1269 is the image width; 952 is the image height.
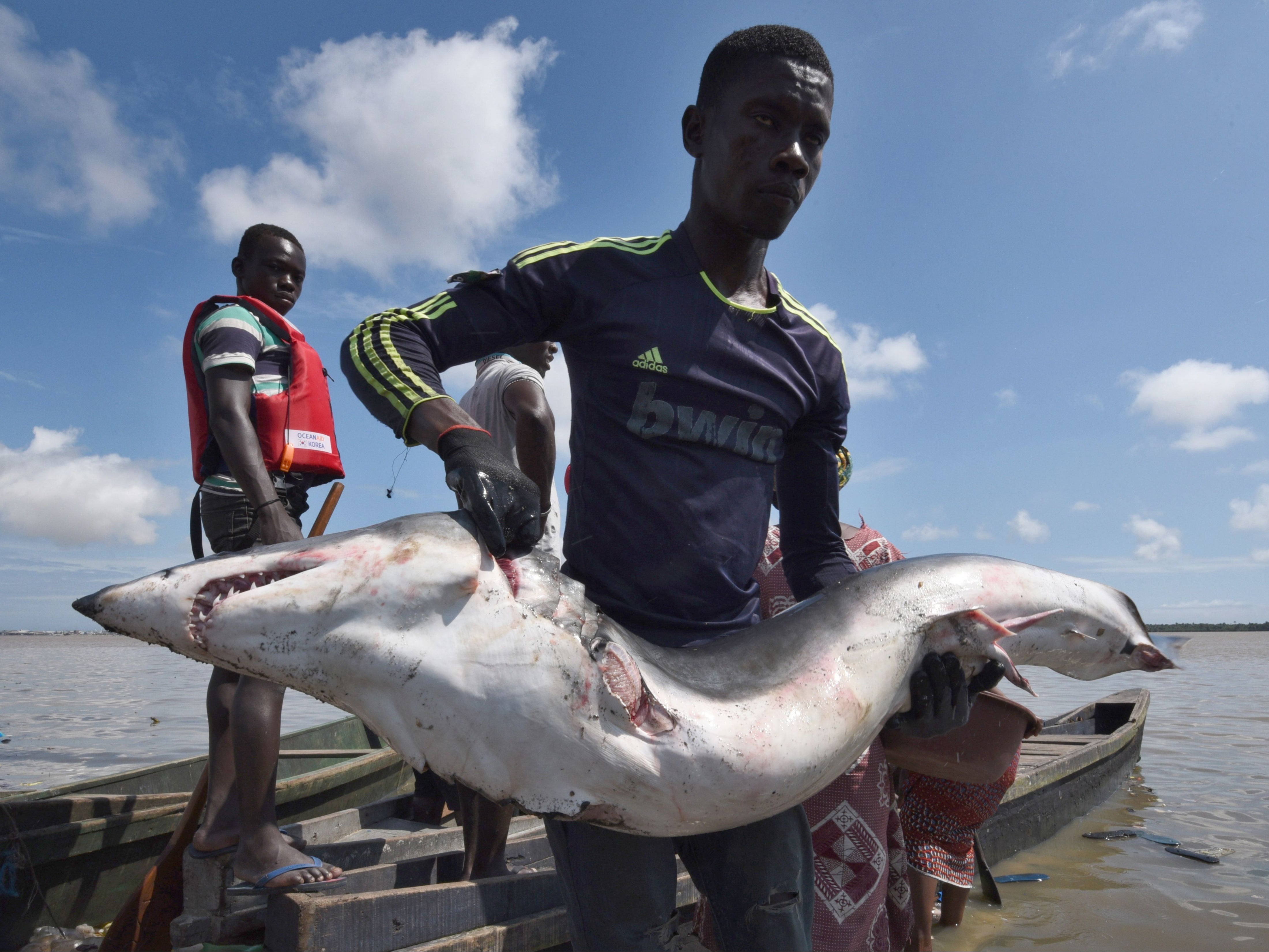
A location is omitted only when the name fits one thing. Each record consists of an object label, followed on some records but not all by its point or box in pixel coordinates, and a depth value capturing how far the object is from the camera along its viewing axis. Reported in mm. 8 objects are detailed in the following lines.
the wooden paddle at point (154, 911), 2611
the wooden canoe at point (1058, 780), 5164
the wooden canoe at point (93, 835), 3580
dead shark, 1191
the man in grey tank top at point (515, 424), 3295
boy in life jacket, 2504
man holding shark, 1568
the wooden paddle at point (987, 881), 4430
